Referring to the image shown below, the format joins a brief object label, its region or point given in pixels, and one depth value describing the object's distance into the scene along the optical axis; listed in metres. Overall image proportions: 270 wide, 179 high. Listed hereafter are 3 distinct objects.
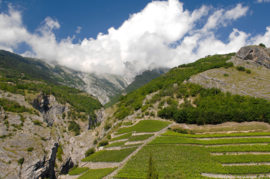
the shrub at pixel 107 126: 78.50
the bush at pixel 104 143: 54.88
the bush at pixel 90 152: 56.28
